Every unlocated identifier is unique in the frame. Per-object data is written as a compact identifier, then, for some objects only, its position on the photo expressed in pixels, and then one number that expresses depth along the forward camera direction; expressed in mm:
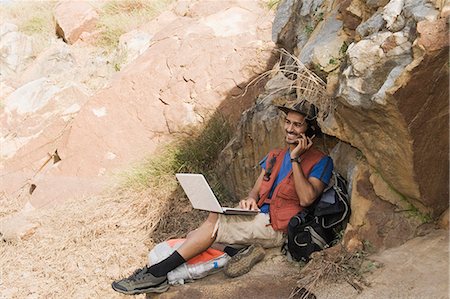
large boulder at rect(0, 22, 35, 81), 11930
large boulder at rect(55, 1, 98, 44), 12328
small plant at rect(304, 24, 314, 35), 5285
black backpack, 3871
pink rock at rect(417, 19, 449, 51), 2953
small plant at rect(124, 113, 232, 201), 6629
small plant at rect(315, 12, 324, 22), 5085
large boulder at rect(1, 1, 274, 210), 7359
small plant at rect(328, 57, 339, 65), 4148
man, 4094
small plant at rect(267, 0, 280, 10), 8133
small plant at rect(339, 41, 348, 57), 4164
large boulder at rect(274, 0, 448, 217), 3047
